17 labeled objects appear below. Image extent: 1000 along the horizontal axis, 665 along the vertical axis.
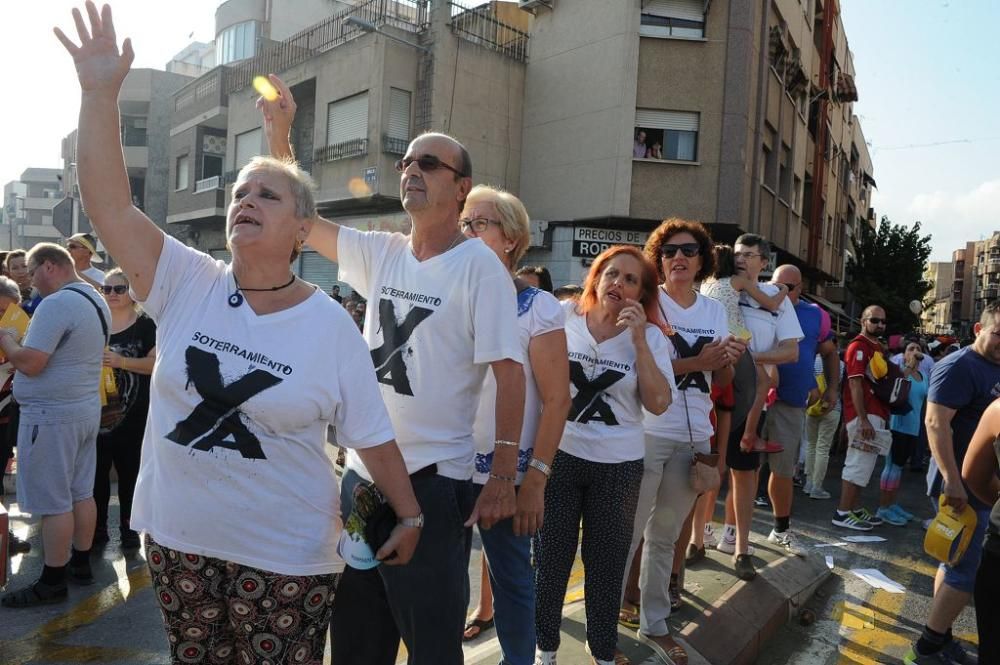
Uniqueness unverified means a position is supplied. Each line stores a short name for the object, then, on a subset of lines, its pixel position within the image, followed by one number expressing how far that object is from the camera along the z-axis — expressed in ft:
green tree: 94.17
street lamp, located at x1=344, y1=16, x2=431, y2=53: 49.38
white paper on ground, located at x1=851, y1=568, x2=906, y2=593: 16.43
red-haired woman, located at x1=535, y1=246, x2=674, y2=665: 10.07
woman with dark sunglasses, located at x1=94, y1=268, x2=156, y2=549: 16.01
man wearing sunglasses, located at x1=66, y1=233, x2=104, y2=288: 20.07
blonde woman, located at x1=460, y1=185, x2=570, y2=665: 8.22
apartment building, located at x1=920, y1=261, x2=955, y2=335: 399.18
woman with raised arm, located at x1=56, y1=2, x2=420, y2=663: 6.31
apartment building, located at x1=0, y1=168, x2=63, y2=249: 273.75
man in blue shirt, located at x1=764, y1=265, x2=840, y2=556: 17.30
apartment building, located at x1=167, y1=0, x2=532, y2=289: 56.18
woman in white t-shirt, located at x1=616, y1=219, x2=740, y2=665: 11.28
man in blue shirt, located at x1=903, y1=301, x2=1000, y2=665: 11.76
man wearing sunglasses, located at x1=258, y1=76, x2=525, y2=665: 7.10
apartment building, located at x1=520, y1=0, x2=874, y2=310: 53.93
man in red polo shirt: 21.13
